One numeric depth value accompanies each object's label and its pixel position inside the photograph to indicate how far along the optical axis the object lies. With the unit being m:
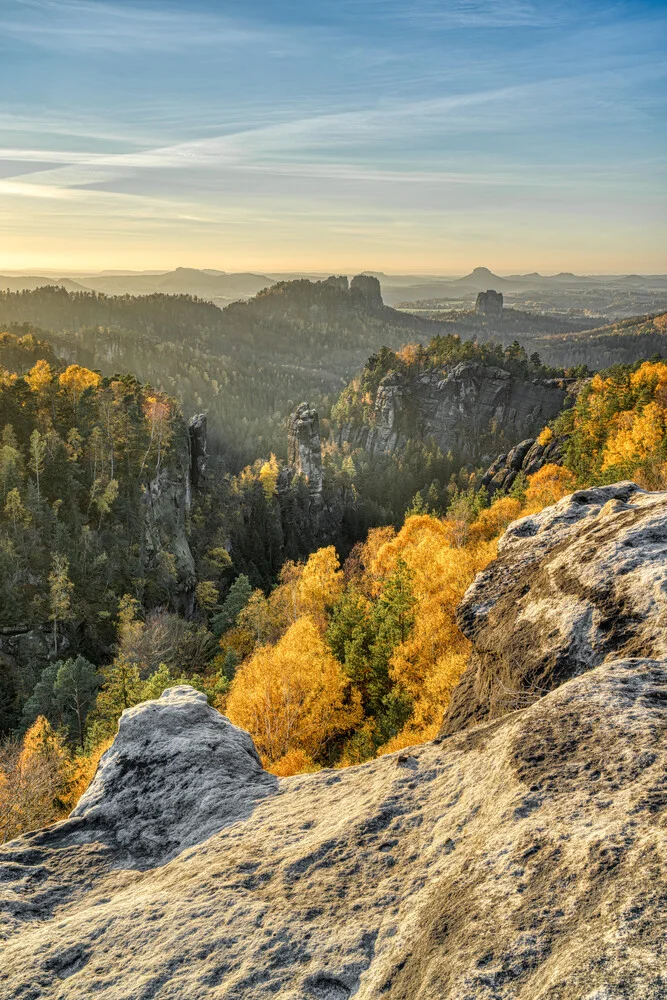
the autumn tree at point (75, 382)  68.69
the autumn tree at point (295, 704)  28.20
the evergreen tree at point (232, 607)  68.00
